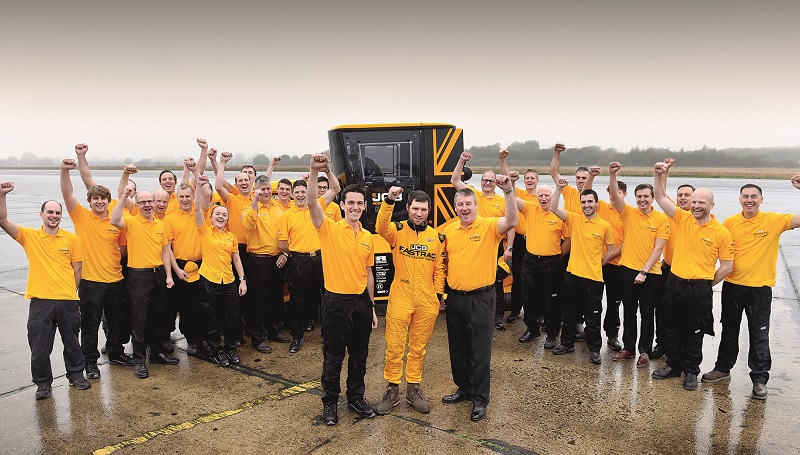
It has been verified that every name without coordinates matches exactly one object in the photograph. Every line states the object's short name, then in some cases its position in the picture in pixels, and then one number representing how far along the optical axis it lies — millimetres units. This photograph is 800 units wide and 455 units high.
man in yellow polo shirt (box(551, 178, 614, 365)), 5426
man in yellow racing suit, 4156
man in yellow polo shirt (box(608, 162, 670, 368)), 5242
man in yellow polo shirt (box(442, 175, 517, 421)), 4203
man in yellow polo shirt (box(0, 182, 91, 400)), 4434
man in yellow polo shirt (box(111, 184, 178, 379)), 5012
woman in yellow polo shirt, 5223
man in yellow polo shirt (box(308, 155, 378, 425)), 4051
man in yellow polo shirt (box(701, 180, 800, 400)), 4570
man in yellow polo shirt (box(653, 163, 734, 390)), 4645
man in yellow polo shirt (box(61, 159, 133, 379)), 4852
